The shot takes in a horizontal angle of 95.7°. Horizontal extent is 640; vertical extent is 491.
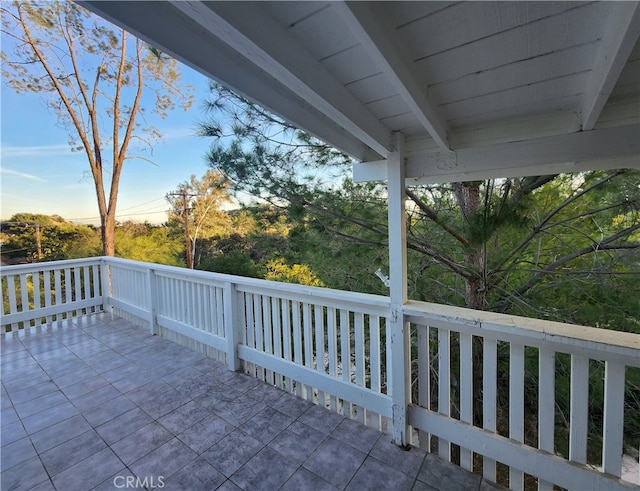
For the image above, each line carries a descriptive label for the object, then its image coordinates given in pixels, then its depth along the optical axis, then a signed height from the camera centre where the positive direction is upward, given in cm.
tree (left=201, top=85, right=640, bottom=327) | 267 +17
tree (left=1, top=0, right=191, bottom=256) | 616 +394
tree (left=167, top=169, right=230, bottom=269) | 1383 +123
